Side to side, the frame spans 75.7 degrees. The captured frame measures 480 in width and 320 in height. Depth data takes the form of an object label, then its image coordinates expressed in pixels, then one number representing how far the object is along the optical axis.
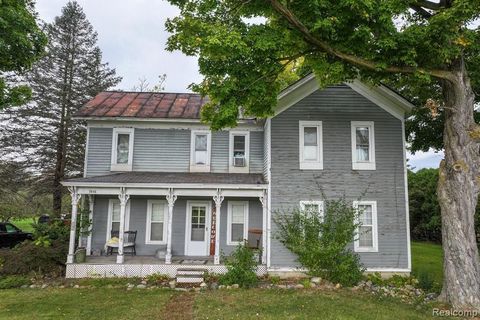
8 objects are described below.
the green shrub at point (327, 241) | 9.98
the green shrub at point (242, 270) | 9.92
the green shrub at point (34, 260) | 10.81
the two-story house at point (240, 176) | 11.29
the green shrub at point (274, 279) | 10.48
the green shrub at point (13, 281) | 9.76
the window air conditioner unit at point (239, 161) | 13.54
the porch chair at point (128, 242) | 12.70
